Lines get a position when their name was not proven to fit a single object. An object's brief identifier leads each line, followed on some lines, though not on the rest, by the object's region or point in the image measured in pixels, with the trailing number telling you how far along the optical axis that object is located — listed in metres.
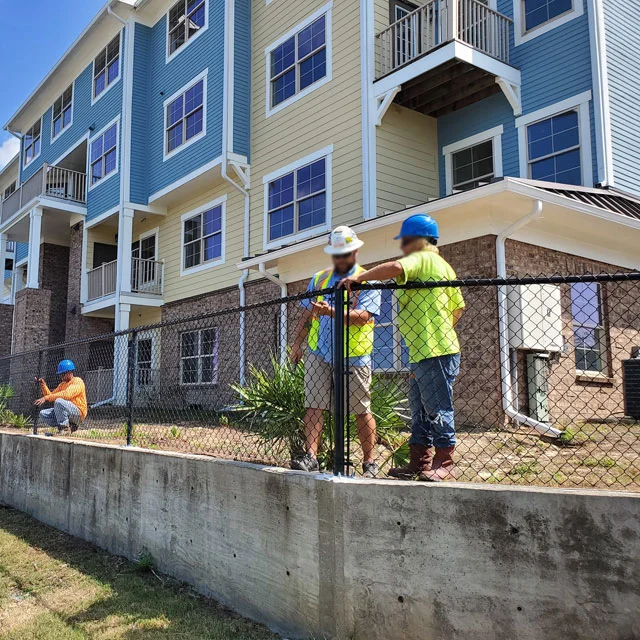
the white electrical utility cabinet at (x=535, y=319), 8.22
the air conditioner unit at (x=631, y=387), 7.85
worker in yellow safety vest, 4.27
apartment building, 9.83
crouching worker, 8.70
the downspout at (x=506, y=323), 8.02
